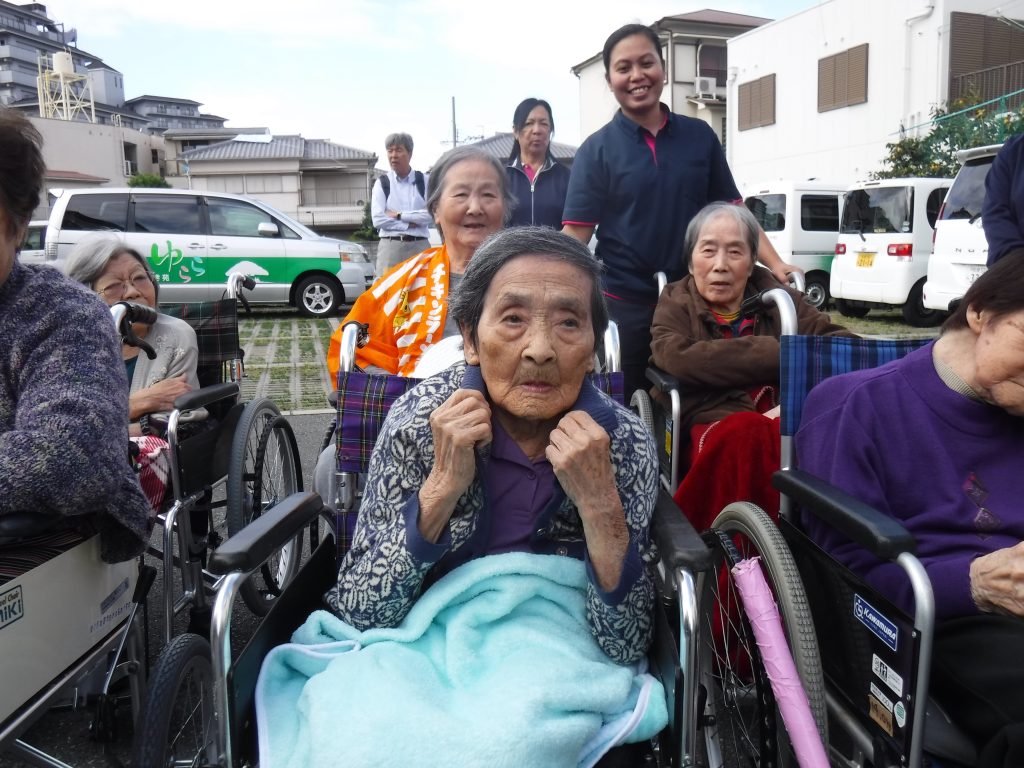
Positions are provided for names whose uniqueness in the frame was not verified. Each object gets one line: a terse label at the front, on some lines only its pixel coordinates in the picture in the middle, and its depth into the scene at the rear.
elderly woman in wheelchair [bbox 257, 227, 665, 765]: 1.39
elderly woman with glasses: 3.14
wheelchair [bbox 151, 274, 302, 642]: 2.78
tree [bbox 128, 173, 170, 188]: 35.34
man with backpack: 7.58
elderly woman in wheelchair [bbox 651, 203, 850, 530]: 2.46
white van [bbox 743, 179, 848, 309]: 13.62
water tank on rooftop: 54.28
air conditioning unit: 28.03
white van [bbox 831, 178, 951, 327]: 11.16
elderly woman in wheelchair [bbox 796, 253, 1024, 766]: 1.65
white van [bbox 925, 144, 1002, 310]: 8.41
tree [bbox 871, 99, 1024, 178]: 13.14
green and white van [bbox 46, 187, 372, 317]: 10.88
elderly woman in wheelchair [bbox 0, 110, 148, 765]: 1.70
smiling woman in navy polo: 3.34
